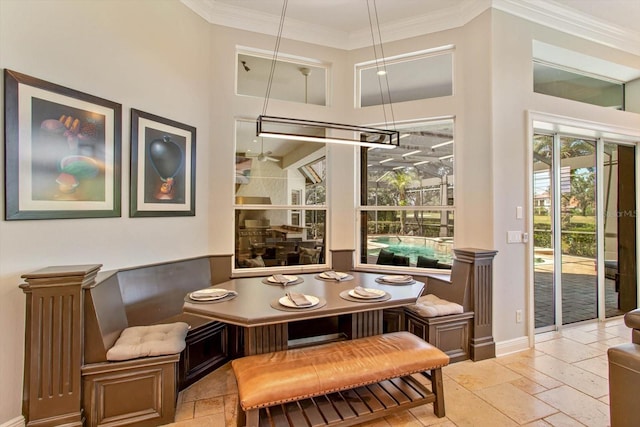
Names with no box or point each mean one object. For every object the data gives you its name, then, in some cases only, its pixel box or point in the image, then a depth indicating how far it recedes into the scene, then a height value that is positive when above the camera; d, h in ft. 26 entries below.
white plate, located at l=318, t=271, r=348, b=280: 9.22 -1.89
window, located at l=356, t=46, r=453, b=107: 11.49 +5.48
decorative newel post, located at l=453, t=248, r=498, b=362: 9.56 -2.77
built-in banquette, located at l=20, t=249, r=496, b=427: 5.99 -3.05
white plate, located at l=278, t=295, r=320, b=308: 6.46 -1.93
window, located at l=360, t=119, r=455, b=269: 11.48 +0.61
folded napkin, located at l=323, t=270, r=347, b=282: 9.11 -1.87
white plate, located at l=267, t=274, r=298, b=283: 8.67 -1.88
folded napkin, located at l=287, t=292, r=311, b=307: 6.51 -1.89
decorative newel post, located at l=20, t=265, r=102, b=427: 5.97 -2.67
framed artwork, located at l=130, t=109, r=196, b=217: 8.58 +1.50
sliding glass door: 12.19 -0.62
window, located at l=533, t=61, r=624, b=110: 11.61 +5.29
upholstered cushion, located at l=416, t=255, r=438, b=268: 11.64 -1.86
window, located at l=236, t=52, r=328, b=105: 11.61 +5.53
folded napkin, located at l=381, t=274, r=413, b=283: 8.84 -1.91
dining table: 6.23 -2.00
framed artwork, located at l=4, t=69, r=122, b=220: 6.22 +1.47
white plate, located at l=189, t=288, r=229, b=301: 6.95 -1.89
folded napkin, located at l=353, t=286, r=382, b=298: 7.20 -1.90
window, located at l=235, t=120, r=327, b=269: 11.53 +0.54
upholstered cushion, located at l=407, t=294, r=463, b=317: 9.08 -2.87
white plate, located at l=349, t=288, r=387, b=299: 7.17 -1.93
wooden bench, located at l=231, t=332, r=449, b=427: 5.61 -3.25
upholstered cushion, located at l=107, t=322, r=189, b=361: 6.40 -2.86
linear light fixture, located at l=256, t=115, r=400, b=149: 8.10 +2.57
